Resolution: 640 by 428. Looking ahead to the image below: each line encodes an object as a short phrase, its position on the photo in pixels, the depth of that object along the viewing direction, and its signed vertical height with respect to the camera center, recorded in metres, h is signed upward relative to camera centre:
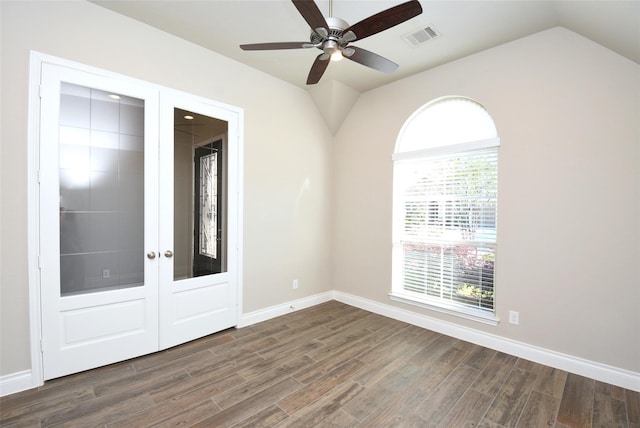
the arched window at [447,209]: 3.21 +0.01
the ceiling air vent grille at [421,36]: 2.79 +1.74
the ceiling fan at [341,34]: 1.74 +1.20
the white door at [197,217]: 2.98 -0.10
